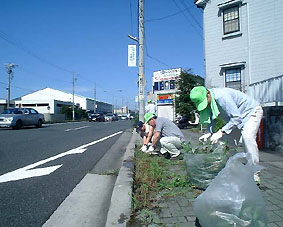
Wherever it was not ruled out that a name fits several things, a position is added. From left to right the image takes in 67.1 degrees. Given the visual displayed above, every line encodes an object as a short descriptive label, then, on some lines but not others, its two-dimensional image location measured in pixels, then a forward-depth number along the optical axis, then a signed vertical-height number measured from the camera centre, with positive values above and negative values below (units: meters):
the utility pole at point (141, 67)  9.76 +2.21
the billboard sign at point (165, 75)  28.11 +5.53
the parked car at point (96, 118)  35.33 -0.41
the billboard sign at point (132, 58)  10.77 +2.90
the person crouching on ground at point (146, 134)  5.02 -0.46
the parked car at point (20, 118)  13.93 -0.13
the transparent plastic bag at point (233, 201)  1.60 -0.66
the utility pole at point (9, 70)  36.97 +8.16
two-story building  9.95 +3.73
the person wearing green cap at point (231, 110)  2.66 +0.06
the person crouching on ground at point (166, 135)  4.62 -0.45
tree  15.64 +1.70
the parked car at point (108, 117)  39.23 -0.29
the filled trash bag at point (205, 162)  2.68 -0.60
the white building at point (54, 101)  53.59 +4.90
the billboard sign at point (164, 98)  27.70 +2.21
